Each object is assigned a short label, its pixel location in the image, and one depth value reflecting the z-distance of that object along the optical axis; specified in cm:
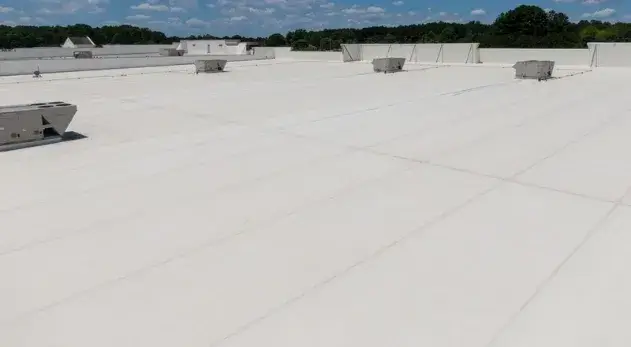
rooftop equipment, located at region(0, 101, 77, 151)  793
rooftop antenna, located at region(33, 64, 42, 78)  2230
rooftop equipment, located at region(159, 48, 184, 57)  3841
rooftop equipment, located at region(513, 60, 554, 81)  1614
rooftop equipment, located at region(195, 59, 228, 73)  2319
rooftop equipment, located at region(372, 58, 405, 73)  2114
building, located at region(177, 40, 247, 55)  4266
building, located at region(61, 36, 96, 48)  5451
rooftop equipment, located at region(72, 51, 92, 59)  3325
